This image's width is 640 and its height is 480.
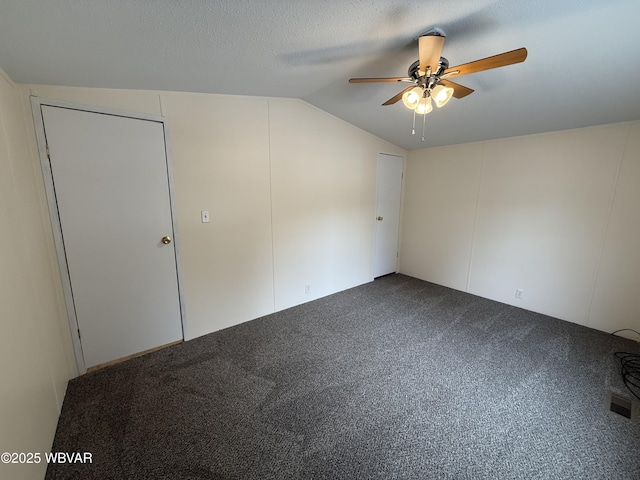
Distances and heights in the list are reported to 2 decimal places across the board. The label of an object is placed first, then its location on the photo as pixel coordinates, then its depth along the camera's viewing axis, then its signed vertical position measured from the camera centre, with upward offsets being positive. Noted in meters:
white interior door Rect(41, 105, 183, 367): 1.81 -0.25
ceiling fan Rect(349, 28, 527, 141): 1.36 +0.75
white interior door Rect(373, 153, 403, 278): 3.89 -0.23
